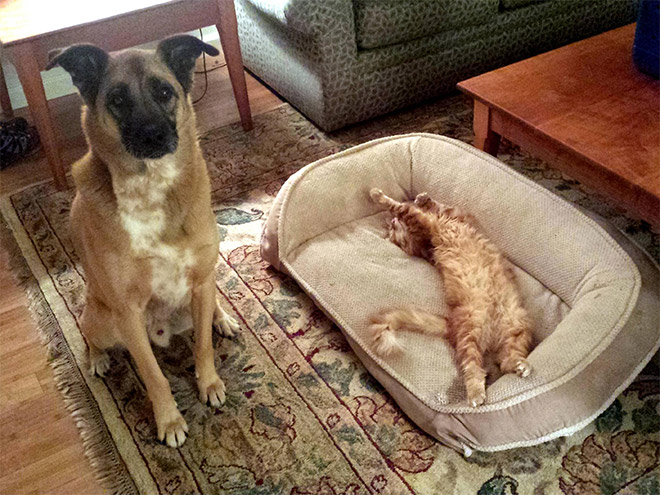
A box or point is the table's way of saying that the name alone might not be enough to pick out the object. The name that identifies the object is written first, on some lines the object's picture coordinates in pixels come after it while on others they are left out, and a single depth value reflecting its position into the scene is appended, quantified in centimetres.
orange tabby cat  151
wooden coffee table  161
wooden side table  207
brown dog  124
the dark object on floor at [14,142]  259
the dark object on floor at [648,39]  185
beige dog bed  138
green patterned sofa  238
